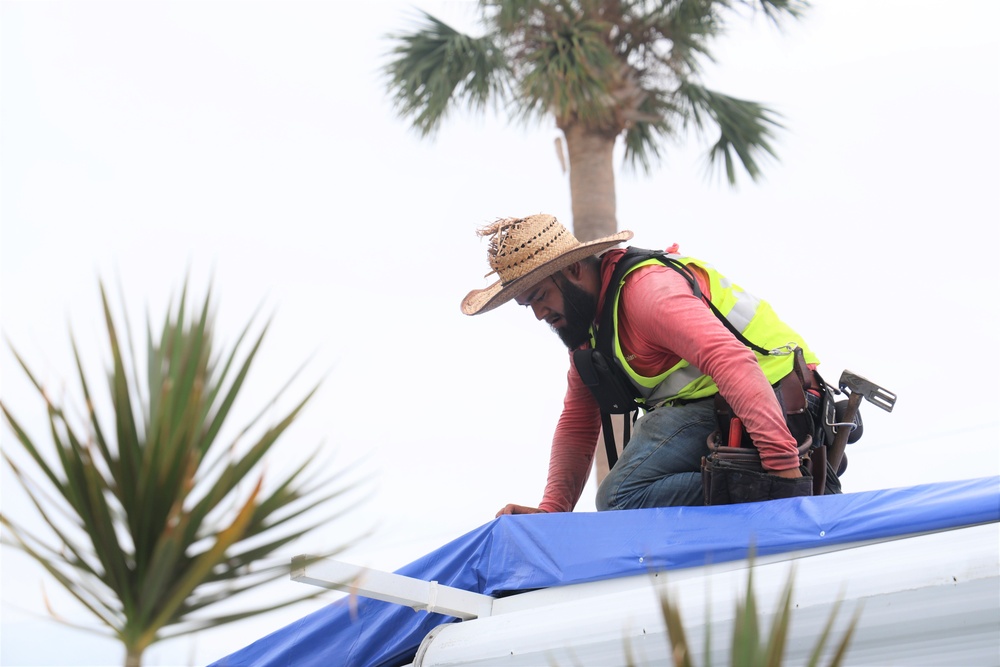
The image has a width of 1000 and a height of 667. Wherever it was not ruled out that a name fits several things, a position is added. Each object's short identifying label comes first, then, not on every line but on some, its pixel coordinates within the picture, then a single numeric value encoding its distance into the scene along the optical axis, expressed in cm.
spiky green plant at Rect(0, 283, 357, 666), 341
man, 630
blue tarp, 509
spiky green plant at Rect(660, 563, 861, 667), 318
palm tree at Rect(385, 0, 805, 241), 1599
